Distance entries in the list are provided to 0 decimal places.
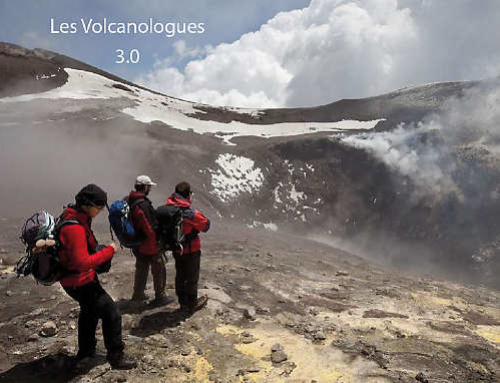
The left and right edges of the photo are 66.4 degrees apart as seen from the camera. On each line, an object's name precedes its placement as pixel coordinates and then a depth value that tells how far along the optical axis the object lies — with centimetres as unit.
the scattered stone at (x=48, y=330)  609
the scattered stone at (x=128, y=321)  636
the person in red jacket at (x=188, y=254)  653
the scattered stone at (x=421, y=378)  495
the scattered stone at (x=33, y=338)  592
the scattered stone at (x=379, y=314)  786
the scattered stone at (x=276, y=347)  585
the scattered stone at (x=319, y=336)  632
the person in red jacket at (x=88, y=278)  434
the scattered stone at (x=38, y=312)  683
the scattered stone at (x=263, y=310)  776
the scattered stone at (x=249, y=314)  726
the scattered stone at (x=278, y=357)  554
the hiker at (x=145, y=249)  614
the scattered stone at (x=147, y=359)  530
